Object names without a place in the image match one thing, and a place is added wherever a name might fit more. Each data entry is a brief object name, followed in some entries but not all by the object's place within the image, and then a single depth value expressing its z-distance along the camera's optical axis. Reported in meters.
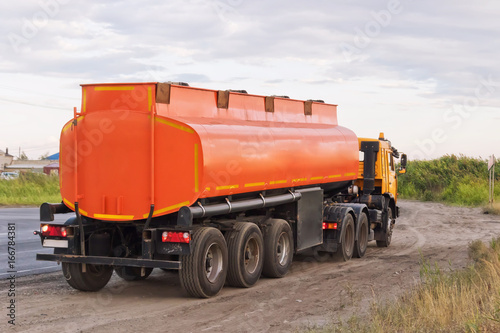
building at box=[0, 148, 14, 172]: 125.81
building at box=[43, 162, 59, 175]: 87.27
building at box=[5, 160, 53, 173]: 118.62
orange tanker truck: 10.74
